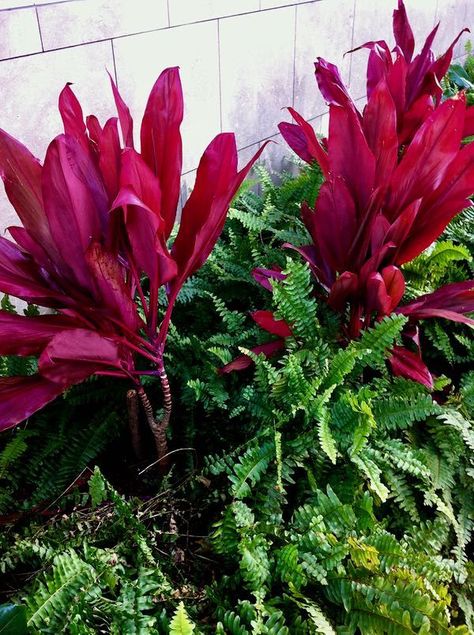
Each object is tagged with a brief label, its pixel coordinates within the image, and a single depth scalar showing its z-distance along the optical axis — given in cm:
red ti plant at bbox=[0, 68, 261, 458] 101
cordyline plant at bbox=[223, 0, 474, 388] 131
